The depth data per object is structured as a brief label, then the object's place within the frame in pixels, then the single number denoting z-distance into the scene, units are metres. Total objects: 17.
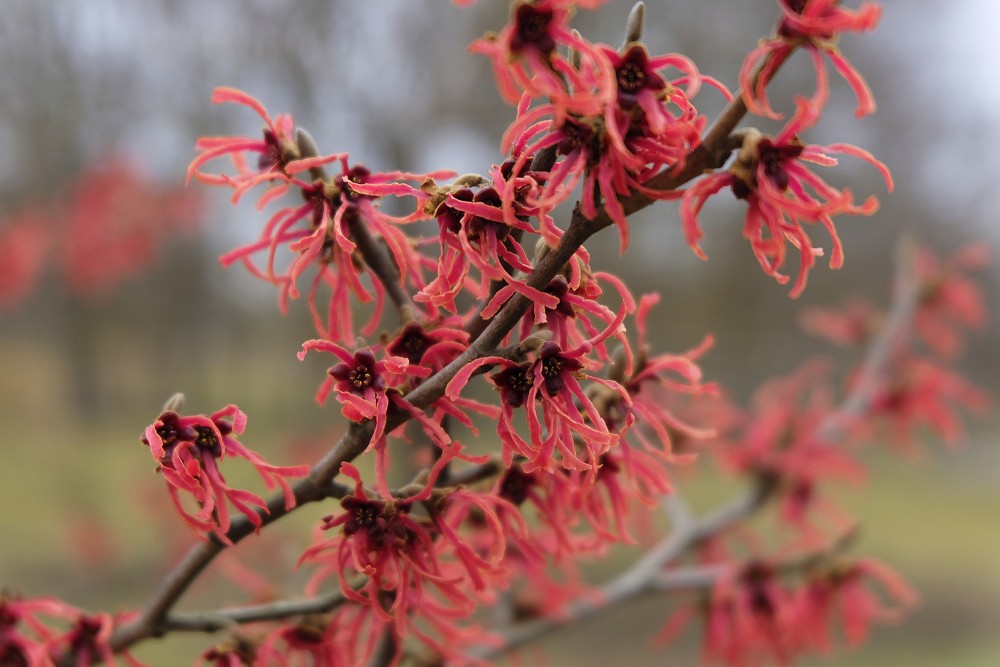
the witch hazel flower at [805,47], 0.30
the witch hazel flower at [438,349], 0.32
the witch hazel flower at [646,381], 0.34
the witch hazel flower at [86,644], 0.35
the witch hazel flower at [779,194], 0.31
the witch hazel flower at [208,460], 0.32
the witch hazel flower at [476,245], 0.31
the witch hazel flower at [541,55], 0.30
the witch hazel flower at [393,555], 0.33
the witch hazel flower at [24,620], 0.35
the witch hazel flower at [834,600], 0.45
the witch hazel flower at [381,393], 0.32
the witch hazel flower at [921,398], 0.64
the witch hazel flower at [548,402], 0.31
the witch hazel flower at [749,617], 0.45
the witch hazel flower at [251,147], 0.33
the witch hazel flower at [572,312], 0.32
